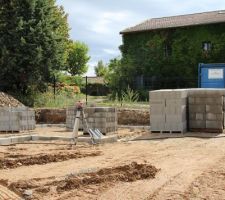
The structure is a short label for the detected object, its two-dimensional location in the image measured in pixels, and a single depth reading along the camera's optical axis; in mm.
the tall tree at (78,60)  50768
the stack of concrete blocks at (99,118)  10082
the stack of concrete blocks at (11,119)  11276
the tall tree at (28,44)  17042
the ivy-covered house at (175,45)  23533
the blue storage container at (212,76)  16138
